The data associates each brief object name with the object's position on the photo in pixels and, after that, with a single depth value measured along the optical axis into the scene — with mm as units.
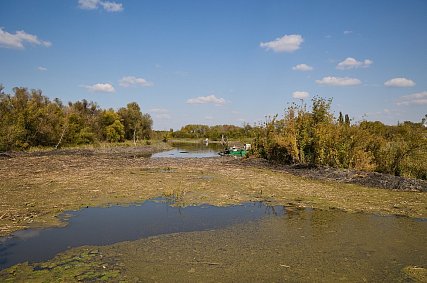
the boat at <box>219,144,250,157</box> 39156
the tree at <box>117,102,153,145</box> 73250
